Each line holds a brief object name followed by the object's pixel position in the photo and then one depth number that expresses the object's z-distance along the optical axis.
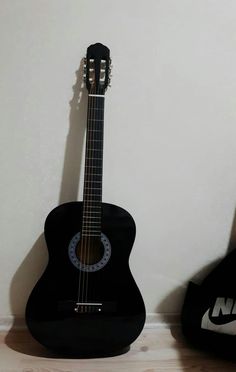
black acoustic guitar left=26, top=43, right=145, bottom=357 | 1.30
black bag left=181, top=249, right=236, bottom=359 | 1.38
